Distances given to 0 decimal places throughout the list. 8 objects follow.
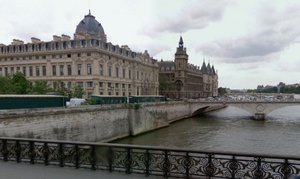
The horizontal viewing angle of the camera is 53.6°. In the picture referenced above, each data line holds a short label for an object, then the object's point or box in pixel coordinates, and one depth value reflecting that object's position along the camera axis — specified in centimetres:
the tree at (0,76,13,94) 4099
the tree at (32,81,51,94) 4638
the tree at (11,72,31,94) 4479
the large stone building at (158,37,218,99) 11179
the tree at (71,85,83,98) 5053
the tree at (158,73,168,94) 10760
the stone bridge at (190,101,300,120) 5528
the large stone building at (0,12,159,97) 5597
